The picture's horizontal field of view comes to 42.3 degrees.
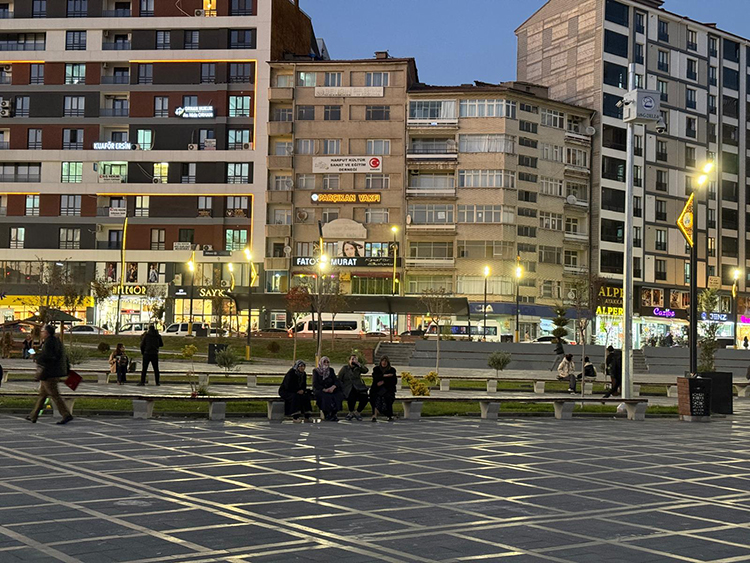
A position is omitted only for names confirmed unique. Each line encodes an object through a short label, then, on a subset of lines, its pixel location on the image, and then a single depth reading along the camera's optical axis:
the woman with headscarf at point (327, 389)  19.14
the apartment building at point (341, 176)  70.06
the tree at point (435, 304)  56.25
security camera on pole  23.05
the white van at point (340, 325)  62.00
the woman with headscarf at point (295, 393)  18.94
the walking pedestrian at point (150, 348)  27.12
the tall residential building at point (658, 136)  75.00
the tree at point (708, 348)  31.03
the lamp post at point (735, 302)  75.44
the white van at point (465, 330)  63.09
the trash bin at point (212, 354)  42.41
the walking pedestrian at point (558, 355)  49.38
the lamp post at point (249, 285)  49.12
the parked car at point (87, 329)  63.09
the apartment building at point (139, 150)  70.38
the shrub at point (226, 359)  30.83
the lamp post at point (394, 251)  68.94
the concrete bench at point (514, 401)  20.59
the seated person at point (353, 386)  20.22
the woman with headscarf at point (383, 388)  19.81
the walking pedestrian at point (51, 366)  16.14
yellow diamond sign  22.62
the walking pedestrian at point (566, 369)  34.03
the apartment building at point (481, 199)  69.75
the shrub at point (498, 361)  37.06
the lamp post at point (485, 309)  62.94
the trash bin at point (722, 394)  23.58
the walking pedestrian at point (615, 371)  29.45
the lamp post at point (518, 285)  65.16
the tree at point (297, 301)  55.12
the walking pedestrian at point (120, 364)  28.38
